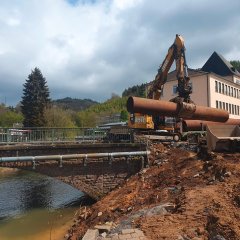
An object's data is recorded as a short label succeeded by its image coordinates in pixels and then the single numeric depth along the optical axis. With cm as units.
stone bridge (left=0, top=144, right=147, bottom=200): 1084
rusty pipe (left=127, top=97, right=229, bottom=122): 1161
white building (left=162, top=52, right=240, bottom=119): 2922
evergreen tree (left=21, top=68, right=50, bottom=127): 3609
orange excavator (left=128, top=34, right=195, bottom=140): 1435
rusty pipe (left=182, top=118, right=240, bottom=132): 1516
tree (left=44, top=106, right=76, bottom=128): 3413
